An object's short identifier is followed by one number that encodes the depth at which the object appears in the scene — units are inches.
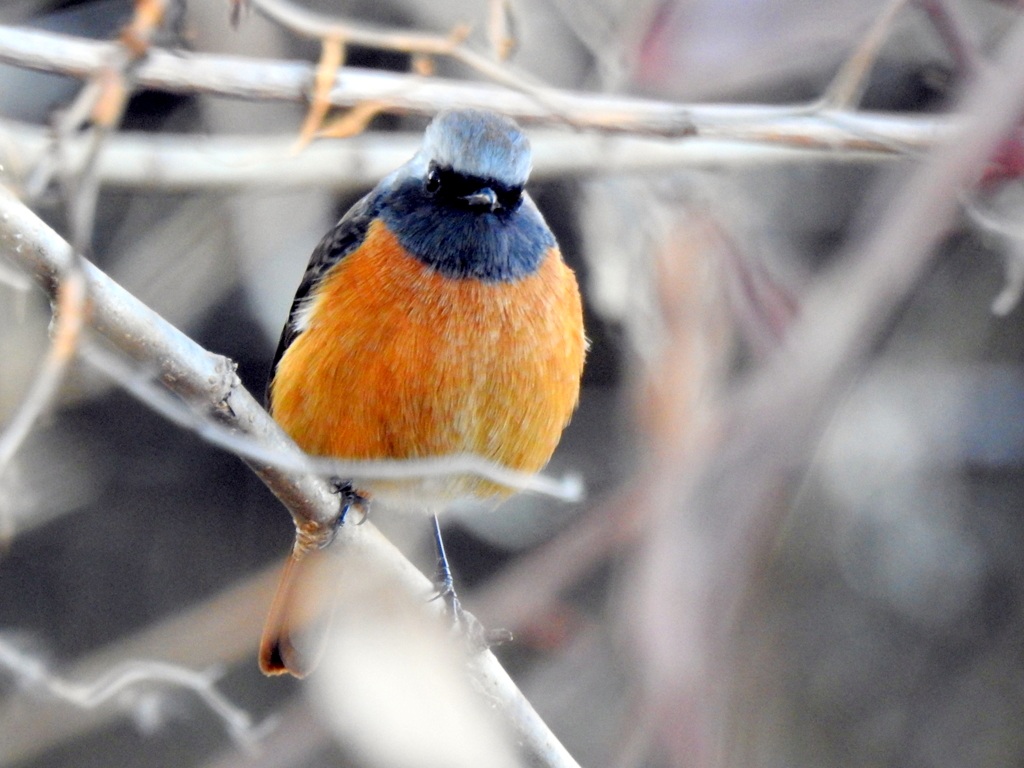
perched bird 243.1
